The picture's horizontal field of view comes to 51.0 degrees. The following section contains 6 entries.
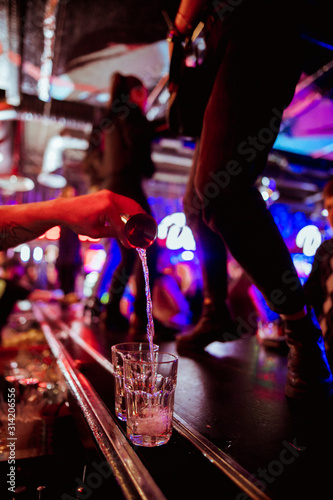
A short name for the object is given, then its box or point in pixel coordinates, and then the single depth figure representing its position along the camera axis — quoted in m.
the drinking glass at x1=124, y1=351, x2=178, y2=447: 0.65
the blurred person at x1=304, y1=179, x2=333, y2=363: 1.64
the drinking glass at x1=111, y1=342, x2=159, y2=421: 0.77
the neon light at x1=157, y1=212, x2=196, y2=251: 7.21
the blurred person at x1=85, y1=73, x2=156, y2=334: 2.31
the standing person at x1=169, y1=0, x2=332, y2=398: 0.94
